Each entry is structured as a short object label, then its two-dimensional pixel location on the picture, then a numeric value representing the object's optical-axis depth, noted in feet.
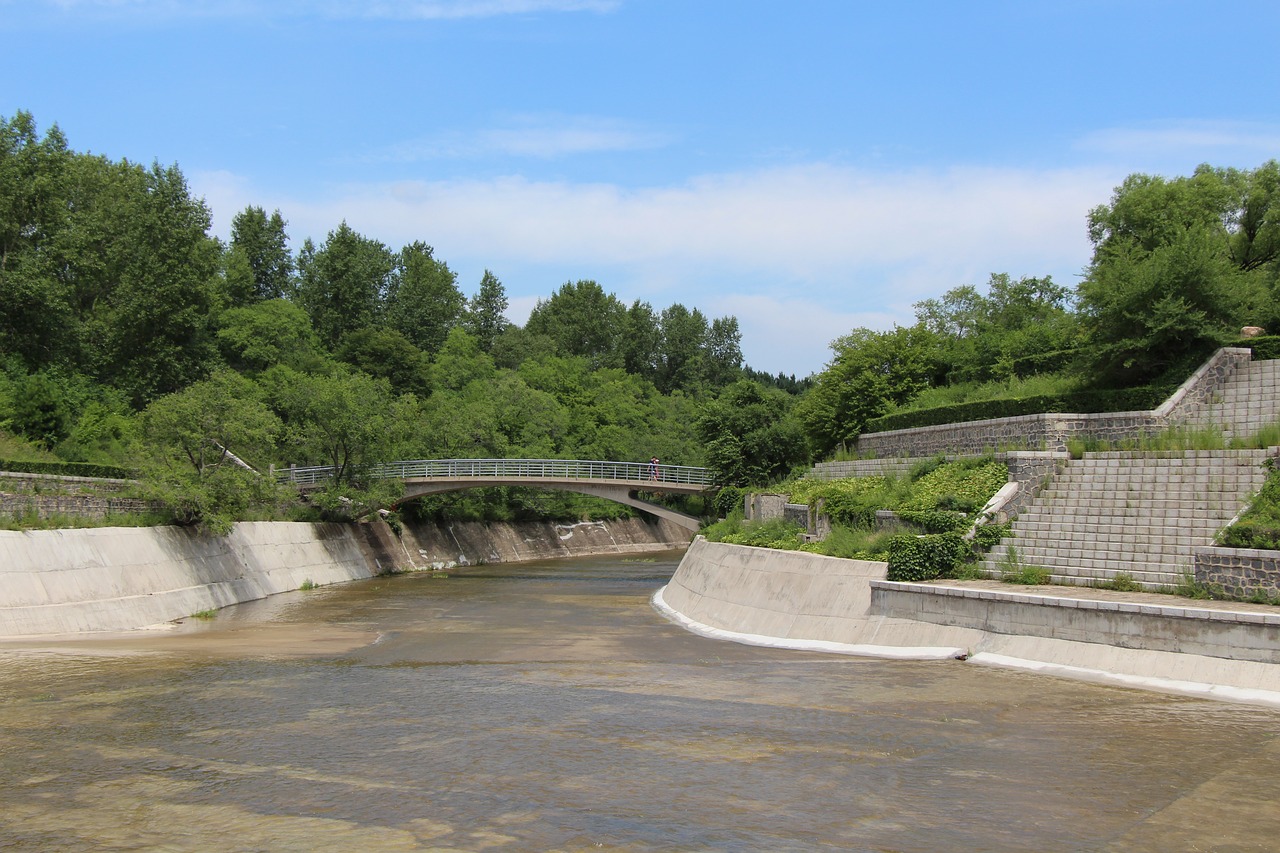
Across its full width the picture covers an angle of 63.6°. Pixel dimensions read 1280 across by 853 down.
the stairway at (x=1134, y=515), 70.95
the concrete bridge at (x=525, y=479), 195.93
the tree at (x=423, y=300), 350.23
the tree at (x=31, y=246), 171.94
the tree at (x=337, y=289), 329.31
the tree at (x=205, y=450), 113.09
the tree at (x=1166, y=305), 99.55
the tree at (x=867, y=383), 152.46
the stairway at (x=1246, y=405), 89.66
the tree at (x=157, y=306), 210.79
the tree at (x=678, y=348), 441.68
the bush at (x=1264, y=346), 97.14
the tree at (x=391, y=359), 298.56
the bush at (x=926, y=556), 77.77
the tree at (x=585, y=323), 428.56
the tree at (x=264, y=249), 328.49
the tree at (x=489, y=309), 408.96
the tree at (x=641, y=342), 434.30
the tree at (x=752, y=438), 166.40
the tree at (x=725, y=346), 453.58
